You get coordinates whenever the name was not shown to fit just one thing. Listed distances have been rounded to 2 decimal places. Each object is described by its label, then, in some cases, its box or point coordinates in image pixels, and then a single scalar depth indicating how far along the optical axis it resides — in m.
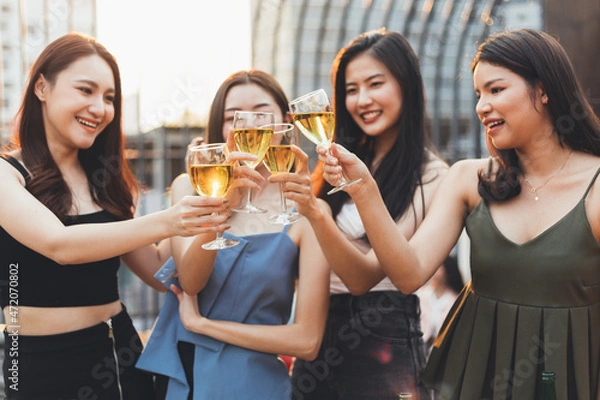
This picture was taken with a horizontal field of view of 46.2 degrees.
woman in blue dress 2.15
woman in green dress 1.84
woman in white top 2.34
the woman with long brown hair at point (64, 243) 2.05
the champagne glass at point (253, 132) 1.82
